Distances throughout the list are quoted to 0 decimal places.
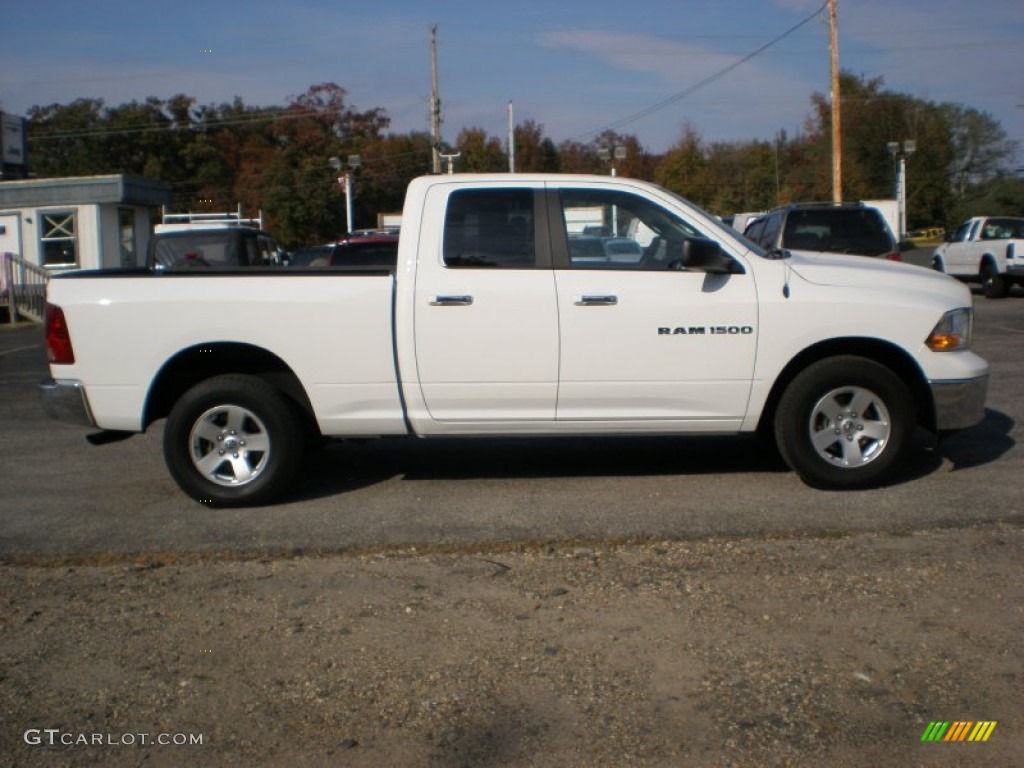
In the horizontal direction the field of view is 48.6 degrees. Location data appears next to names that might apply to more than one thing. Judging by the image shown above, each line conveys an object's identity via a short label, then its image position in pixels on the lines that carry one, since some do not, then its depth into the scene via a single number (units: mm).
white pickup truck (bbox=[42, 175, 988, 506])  6727
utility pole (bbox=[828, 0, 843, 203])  29692
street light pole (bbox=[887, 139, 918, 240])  41062
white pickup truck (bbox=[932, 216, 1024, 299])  22219
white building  28328
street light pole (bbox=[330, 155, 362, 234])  34062
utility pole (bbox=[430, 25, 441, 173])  37356
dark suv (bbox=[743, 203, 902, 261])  14398
